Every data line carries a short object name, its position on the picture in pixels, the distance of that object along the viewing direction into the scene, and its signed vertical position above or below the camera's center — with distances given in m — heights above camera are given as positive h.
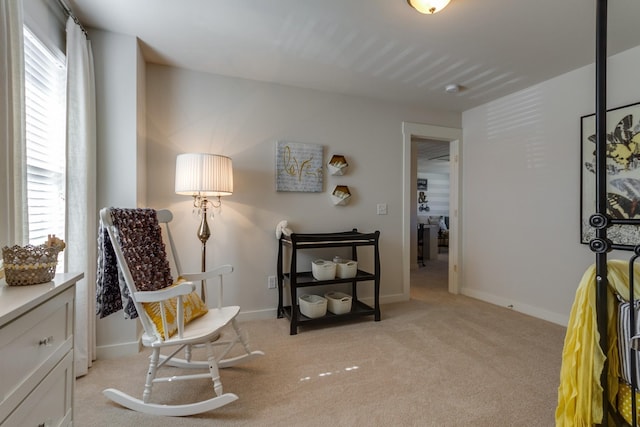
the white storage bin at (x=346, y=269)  2.74 -0.53
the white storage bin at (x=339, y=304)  2.70 -0.85
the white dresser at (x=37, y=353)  0.80 -0.45
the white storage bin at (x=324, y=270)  2.66 -0.53
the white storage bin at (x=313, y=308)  2.58 -0.84
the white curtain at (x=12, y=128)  1.15 +0.34
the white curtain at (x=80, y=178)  1.81 +0.21
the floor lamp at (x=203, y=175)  2.17 +0.28
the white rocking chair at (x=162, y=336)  1.48 -0.65
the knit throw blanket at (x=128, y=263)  1.57 -0.29
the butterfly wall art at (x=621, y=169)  2.25 +0.35
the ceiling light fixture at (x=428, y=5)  1.67 +1.20
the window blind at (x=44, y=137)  1.58 +0.44
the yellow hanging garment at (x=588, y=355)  1.01 -0.50
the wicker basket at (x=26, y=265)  1.05 -0.19
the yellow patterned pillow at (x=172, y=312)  1.55 -0.56
